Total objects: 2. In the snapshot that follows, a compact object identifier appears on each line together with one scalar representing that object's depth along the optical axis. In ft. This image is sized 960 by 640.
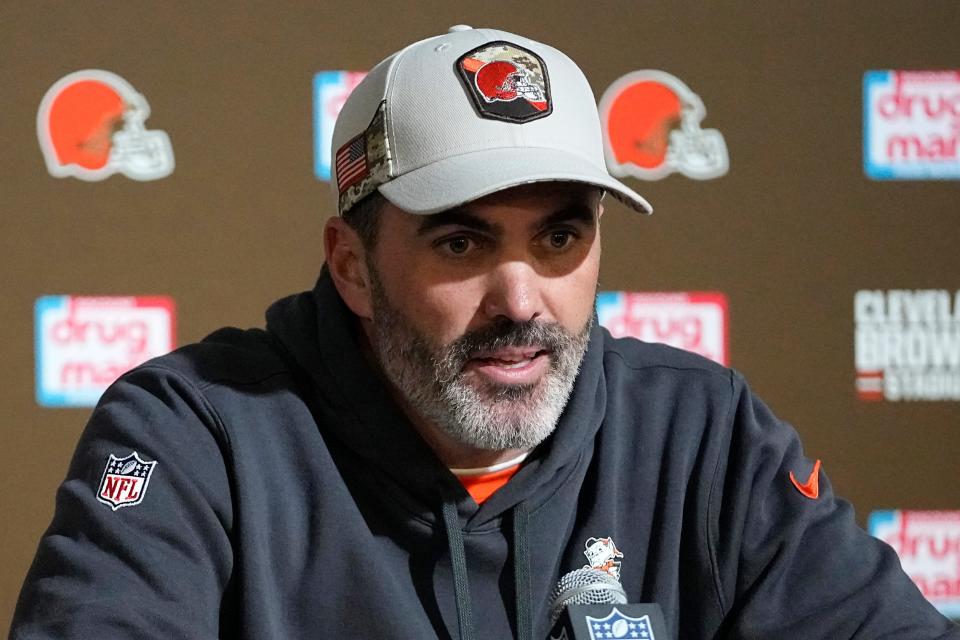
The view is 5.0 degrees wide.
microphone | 20.90
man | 21.28
